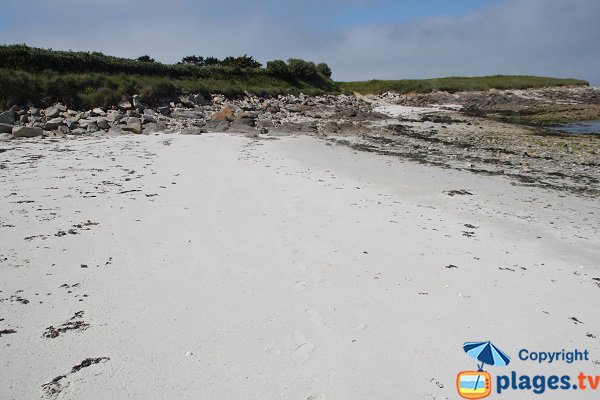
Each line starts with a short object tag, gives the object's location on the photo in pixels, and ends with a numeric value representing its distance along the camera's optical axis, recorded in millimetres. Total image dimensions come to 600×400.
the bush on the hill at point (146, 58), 31559
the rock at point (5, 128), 12625
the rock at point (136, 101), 19364
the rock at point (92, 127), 14586
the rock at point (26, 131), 12516
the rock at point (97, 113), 16984
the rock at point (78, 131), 14086
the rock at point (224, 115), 18598
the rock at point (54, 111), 15859
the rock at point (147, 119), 16441
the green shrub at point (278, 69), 39219
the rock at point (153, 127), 15453
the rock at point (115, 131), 14541
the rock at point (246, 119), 18084
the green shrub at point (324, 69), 50297
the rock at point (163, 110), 18953
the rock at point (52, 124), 13961
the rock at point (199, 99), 23148
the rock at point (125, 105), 18750
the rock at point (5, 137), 12062
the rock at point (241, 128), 16641
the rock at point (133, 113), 17625
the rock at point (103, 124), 15054
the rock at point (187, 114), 19078
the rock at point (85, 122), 14977
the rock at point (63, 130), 13870
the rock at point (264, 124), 18447
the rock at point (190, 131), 15594
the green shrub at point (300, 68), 40469
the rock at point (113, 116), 16156
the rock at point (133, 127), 14953
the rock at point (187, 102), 21953
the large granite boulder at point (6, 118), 13648
